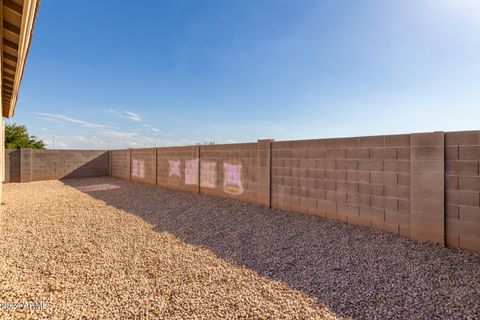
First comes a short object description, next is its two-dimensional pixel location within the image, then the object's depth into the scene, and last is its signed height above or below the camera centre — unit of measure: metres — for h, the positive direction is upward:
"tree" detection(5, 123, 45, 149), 24.45 +2.73
